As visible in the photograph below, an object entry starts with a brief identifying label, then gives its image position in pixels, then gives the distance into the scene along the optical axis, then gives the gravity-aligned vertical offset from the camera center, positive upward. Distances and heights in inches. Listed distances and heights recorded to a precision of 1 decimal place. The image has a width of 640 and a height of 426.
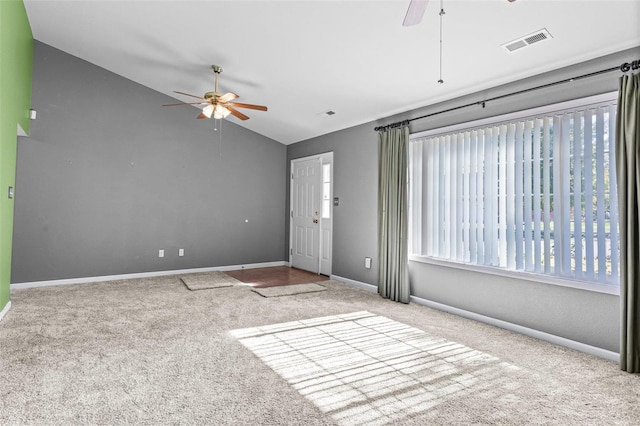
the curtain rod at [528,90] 113.1 +52.4
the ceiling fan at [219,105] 173.2 +57.3
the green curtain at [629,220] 108.6 +2.2
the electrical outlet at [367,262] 218.5 -24.4
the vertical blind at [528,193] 121.3 +12.8
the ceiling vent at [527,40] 116.2 +61.8
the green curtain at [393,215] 189.0 +3.8
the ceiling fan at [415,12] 78.7 +47.6
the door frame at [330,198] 252.8 +17.5
